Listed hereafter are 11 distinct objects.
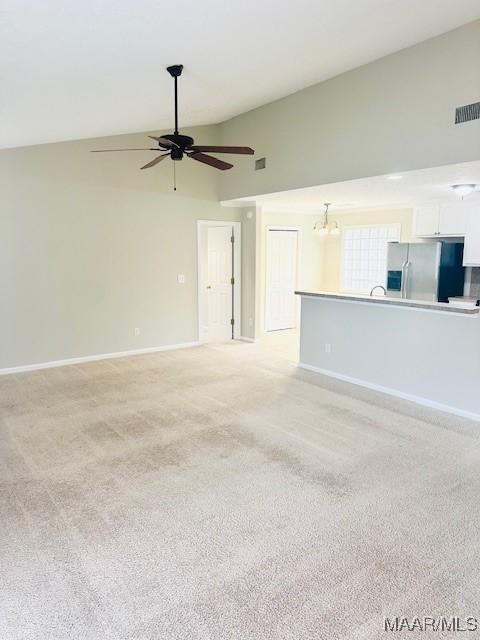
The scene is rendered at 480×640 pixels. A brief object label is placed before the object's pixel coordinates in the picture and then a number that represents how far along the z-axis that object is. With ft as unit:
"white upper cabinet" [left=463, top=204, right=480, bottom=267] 19.93
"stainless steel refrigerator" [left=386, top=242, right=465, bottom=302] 20.89
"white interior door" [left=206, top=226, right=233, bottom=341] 25.64
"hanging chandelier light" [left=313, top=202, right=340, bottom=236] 28.10
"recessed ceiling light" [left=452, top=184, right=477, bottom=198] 17.22
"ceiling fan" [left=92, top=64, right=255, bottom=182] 12.16
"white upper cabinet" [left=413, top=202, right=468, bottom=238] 20.59
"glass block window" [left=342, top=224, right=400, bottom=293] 26.84
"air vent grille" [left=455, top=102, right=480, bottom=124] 12.34
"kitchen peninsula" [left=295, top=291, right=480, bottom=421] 14.11
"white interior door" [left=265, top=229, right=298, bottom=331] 28.12
